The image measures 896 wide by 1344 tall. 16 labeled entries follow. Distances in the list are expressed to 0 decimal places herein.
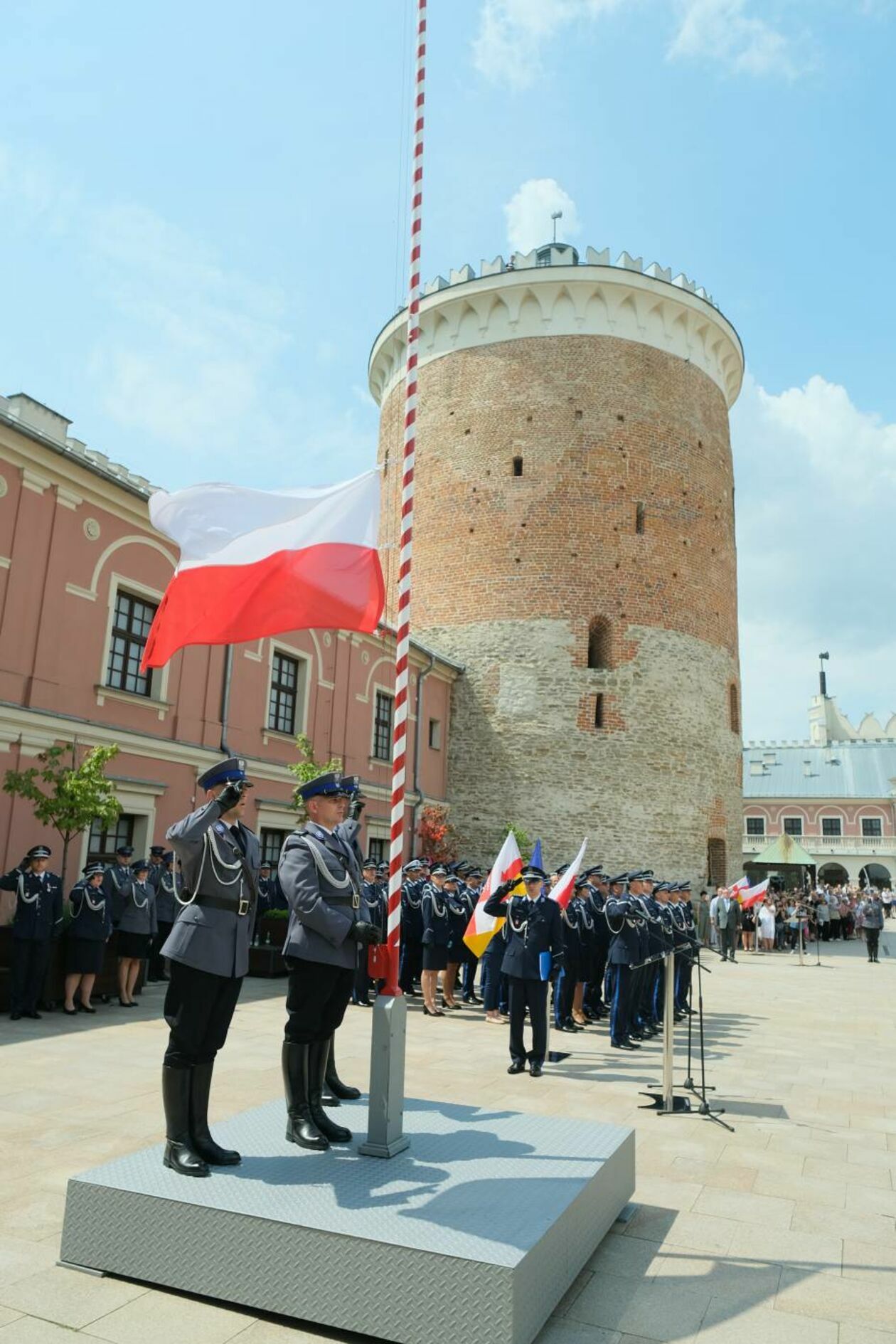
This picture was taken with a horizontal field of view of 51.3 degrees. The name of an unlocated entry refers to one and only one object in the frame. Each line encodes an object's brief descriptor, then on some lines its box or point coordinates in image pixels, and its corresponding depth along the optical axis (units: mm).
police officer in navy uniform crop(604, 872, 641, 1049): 10156
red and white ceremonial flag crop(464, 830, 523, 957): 10469
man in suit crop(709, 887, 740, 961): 23594
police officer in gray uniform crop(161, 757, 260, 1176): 4520
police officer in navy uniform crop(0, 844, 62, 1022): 10383
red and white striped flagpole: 5102
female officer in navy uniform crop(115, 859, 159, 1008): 11578
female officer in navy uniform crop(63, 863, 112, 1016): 10922
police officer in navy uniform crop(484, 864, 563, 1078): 8656
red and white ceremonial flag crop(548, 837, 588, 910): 9961
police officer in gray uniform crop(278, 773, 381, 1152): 4926
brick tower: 27703
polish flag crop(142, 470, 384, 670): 6164
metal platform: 3504
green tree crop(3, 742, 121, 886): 12320
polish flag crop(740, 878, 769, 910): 21719
